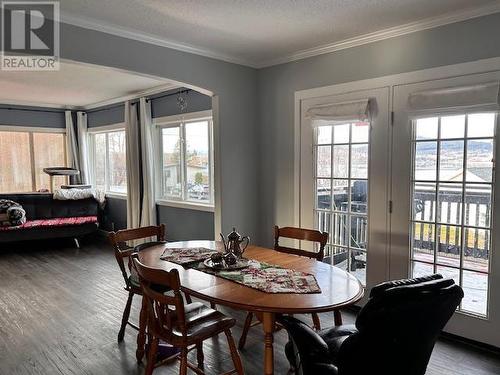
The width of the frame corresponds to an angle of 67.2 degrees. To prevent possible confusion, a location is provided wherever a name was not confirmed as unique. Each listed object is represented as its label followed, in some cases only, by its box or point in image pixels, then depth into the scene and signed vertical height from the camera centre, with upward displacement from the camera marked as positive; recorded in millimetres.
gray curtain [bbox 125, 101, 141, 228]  5809 +53
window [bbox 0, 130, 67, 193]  6785 +118
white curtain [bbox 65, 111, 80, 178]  7230 +385
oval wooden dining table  1753 -662
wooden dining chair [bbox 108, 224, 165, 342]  2723 -628
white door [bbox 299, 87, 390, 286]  3252 -161
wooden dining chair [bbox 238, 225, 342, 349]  2730 -600
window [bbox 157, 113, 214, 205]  5109 +43
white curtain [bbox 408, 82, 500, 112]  2602 +460
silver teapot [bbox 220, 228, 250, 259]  2500 -549
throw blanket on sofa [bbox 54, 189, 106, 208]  6445 -532
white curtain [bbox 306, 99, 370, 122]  3242 +458
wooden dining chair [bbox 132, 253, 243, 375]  1854 -894
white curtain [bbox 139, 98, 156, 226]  5660 +4
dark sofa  5785 -913
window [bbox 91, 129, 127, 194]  6758 +53
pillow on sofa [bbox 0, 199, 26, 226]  5710 -752
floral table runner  1958 -652
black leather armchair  1460 -694
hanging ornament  5117 +859
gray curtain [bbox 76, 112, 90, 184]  7285 +330
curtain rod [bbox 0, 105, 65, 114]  6673 +1004
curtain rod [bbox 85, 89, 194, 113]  5151 +982
